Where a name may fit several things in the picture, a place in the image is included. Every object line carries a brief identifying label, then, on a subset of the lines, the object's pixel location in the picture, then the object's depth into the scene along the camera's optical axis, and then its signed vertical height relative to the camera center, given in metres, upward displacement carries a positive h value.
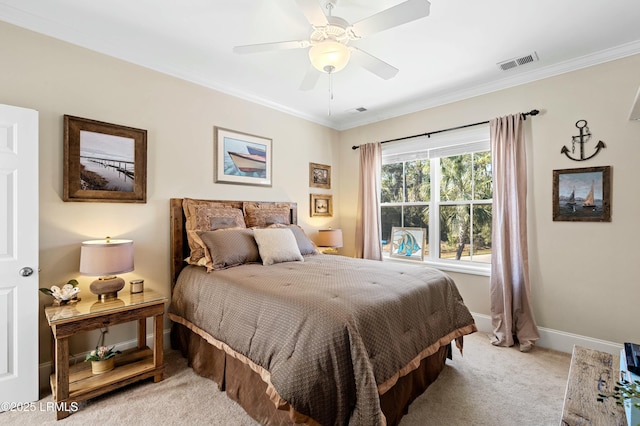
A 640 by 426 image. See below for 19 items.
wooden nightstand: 1.91 -0.94
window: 3.50 +0.22
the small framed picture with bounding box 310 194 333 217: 4.44 +0.11
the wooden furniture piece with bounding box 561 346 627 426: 1.22 -0.83
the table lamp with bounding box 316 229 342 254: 4.12 -0.39
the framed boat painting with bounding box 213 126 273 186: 3.38 +0.65
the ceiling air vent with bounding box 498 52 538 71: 2.74 +1.40
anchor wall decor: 2.77 +0.68
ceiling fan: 1.64 +1.11
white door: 2.01 -0.29
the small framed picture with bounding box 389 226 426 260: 4.00 -0.42
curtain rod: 3.03 +0.99
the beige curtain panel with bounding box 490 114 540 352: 3.00 -0.35
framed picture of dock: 2.41 +0.44
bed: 1.46 -0.68
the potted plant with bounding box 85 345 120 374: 2.18 -1.06
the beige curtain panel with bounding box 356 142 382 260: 4.23 +0.10
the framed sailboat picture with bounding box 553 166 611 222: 2.68 +0.15
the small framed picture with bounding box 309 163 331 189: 4.44 +0.55
